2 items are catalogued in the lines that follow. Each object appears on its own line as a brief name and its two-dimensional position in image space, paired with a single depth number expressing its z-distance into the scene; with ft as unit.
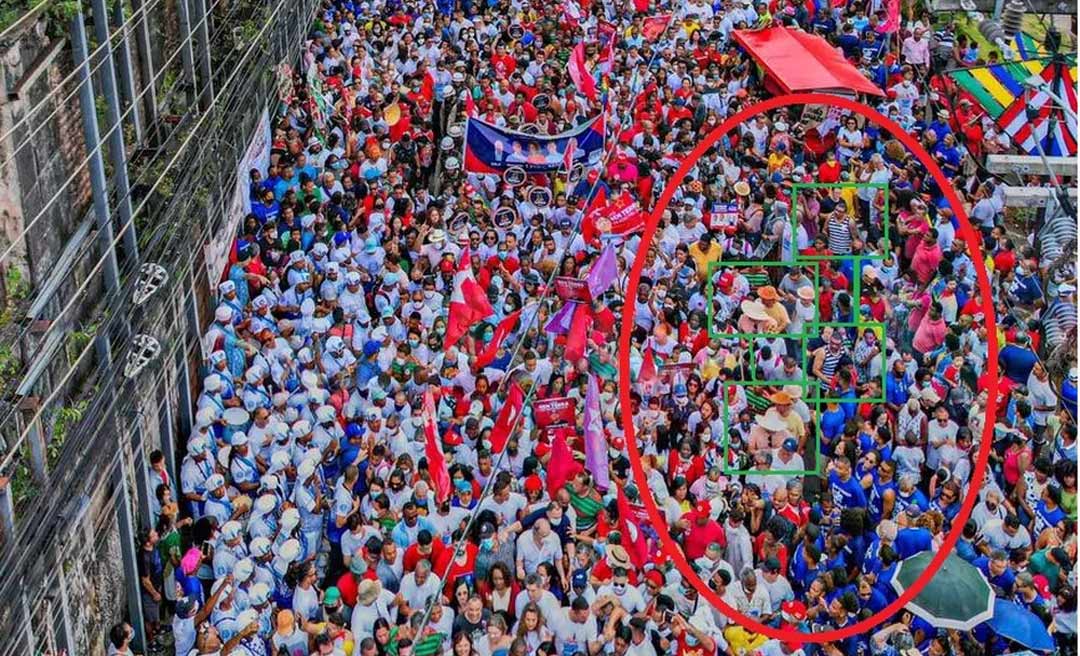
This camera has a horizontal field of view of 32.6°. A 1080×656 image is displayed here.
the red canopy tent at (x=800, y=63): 69.77
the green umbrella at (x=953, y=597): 39.24
